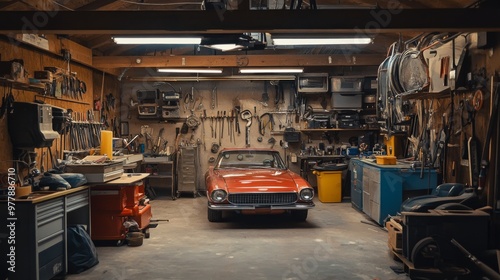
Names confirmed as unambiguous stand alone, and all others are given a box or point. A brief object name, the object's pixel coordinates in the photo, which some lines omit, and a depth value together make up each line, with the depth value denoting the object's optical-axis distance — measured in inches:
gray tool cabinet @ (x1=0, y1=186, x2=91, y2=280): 145.3
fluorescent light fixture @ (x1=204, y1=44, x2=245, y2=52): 204.9
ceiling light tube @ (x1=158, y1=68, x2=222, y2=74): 343.6
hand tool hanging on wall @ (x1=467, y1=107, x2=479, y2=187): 198.1
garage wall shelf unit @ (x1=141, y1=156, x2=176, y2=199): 361.7
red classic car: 239.0
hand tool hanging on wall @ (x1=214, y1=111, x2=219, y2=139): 403.5
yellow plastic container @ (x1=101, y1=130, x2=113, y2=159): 257.4
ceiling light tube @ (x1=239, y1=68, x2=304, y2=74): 343.6
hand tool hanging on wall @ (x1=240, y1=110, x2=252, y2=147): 402.3
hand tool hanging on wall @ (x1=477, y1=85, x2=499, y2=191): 181.3
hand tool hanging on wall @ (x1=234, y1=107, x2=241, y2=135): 403.5
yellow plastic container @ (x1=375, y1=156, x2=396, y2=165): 254.2
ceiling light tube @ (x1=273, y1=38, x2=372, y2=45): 215.6
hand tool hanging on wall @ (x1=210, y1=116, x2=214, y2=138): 403.9
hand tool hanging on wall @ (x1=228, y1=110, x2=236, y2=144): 403.9
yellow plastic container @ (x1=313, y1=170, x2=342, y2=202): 345.4
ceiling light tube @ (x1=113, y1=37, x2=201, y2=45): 209.3
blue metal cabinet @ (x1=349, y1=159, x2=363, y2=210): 296.5
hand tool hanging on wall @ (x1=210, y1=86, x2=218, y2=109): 405.1
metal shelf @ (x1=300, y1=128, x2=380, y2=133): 377.7
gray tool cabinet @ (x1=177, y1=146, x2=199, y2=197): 370.0
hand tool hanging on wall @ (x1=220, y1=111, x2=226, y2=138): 403.5
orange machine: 210.8
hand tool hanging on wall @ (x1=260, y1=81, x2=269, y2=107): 402.6
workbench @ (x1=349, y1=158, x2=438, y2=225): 242.4
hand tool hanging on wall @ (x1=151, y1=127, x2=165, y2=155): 395.5
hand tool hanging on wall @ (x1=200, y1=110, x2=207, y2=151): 403.9
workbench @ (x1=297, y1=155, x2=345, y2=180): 378.0
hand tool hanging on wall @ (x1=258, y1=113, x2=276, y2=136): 402.6
